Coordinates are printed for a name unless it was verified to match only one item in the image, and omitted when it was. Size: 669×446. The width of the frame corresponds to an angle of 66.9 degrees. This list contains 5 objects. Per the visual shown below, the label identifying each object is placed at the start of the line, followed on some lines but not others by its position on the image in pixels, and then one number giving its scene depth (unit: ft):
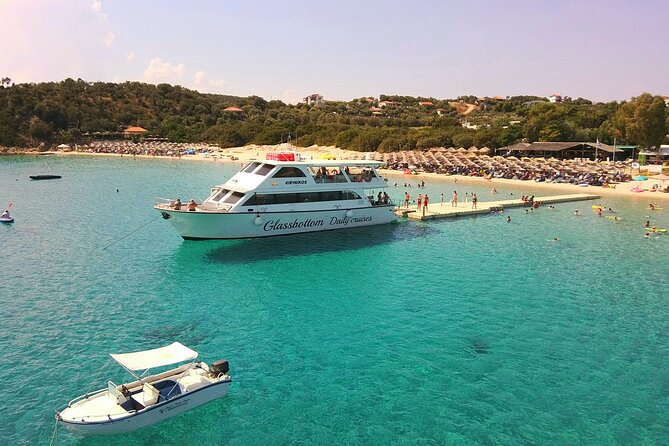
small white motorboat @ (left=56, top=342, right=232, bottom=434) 40.16
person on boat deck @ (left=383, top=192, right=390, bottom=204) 128.48
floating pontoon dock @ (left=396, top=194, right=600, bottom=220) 141.79
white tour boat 100.78
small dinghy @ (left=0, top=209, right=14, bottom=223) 123.54
